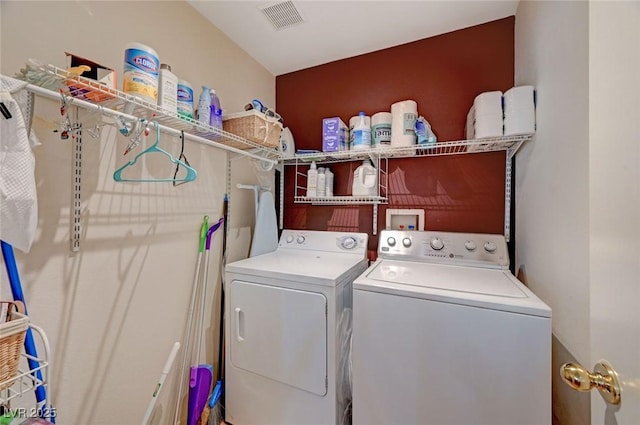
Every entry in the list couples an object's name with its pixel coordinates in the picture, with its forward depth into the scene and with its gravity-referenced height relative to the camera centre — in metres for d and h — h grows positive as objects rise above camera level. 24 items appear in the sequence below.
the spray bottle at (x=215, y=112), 1.47 +0.59
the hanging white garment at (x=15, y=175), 0.73 +0.11
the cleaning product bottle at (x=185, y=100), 1.26 +0.56
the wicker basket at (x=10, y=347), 0.65 -0.36
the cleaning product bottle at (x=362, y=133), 1.83 +0.58
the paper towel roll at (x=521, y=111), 1.35 +0.55
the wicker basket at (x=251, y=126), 1.56 +0.54
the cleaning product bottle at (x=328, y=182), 2.04 +0.25
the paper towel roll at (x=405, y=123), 1.69 +0.60
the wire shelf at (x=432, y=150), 1.51 +0.44
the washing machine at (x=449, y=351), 0.96 -0.56
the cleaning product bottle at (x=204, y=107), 1.43 +0.59
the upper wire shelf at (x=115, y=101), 0.83 +0.43
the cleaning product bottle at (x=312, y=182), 2.00 +0.25
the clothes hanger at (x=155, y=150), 1.06 +0.17
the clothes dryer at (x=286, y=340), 1.33 -0.71
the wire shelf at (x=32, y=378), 0.70 -0.56
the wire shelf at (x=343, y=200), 1.93 +0.11
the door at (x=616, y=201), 0.45 +0.03
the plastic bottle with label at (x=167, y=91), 1.13 +0.55
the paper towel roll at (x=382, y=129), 1.79 +0.60
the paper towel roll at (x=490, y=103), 1.44 +0.63
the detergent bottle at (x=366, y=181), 1.85 +0.24
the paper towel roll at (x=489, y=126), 1.43 +0.51
